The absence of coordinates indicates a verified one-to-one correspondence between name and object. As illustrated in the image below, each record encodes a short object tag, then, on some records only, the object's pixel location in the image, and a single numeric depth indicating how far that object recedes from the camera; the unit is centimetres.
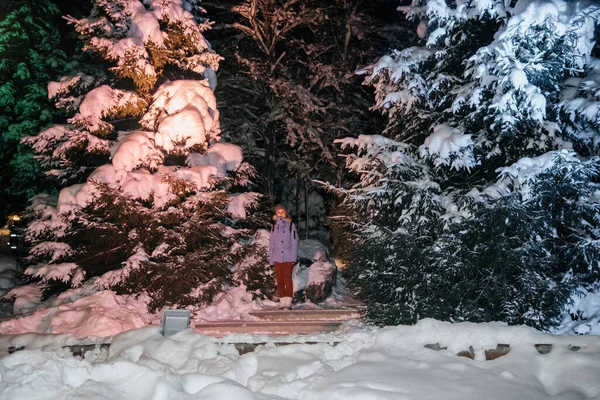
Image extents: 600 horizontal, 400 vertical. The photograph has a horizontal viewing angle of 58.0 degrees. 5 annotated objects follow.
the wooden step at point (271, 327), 822
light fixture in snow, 612
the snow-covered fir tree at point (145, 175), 1026
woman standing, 977
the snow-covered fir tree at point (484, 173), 715
